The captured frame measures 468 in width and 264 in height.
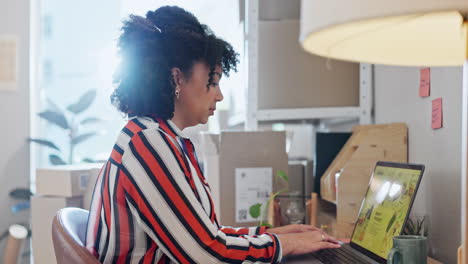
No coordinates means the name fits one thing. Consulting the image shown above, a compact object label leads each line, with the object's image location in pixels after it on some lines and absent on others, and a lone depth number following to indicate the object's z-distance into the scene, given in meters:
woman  1.03
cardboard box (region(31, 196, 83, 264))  2.03
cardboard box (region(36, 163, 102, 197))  1.99
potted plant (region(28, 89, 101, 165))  3.09
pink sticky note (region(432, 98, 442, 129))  1.42
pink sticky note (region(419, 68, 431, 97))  1.50
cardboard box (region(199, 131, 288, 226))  1.89
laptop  1.23
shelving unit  2.05
